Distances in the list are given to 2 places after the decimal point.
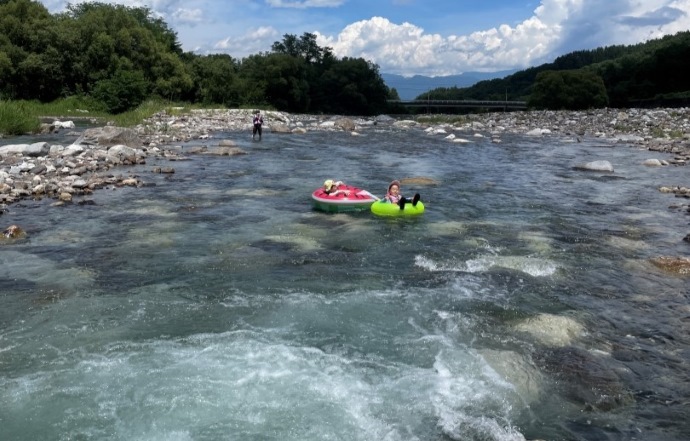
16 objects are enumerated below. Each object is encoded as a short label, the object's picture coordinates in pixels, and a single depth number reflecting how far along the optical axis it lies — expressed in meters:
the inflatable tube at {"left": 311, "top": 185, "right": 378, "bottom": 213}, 13.95
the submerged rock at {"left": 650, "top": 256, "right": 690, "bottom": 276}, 9.85
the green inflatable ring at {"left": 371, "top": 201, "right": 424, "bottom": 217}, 13.48
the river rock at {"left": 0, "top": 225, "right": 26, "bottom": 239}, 11.00
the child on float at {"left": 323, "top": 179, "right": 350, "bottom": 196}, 14.11
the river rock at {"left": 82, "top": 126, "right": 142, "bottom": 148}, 23.95
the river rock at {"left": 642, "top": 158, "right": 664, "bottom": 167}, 22.78
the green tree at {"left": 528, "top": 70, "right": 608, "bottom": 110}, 61.62
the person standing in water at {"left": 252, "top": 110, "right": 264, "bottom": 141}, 31.64
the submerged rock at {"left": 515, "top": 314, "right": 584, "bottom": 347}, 7.25
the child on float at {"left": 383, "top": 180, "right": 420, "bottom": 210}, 13.43
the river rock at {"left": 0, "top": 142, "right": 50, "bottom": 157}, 20.11
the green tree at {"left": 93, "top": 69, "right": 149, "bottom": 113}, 42.59
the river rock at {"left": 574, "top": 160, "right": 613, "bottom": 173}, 21.73
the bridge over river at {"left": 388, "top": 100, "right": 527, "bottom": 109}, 96.51
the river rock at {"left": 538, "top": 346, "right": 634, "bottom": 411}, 5.87
